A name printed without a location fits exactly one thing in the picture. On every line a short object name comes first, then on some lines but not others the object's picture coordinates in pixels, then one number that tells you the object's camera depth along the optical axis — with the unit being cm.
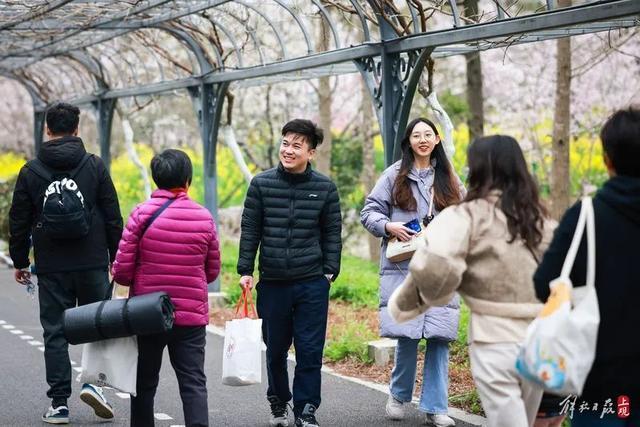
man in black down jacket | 901
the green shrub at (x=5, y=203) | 2910
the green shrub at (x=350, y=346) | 1268
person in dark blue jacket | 513
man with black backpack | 926
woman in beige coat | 577
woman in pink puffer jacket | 778
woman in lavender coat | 918
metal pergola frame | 1041
